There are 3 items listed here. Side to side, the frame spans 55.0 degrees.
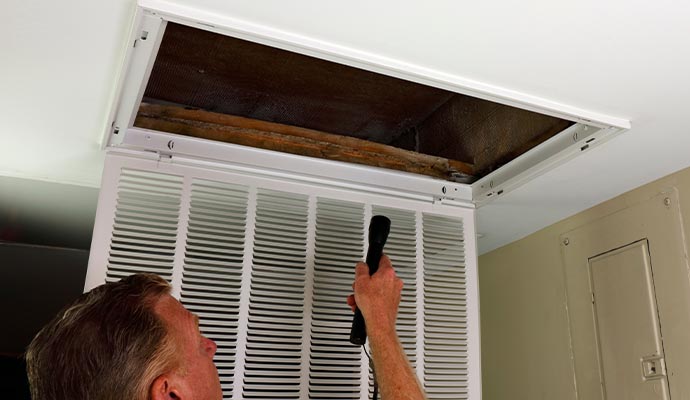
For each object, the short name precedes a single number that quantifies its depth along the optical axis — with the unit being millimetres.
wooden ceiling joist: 1271
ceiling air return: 1213
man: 946
